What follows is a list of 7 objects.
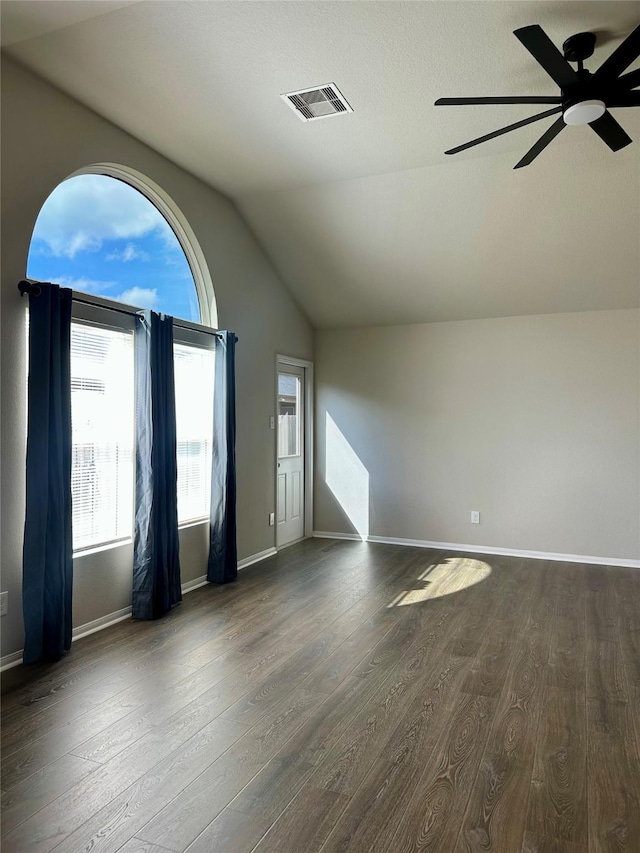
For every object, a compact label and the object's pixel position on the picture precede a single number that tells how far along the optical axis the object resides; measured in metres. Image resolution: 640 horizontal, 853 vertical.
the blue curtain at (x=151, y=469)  3.87
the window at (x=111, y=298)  3.53
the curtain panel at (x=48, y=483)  3.08
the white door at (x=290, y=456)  6.11
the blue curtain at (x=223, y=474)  4.72
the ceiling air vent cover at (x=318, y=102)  3.31
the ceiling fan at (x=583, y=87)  2.29
